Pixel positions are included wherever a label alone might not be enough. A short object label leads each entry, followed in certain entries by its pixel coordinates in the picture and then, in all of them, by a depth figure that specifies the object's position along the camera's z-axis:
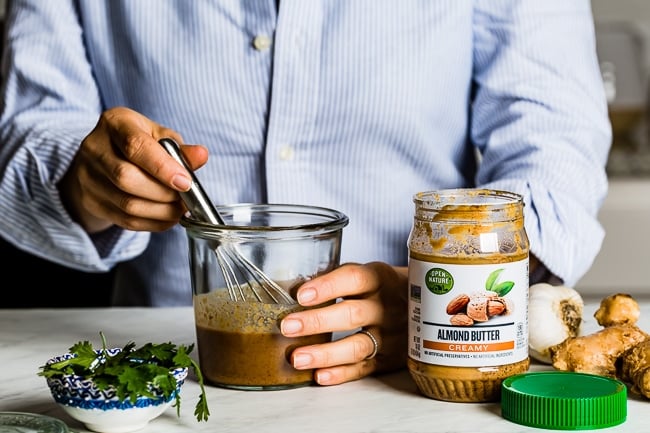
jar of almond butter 1.08
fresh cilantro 1.04
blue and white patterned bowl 1.05
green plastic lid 1.06
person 1.41
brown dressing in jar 1.13
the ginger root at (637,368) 1.10
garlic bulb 1.18
